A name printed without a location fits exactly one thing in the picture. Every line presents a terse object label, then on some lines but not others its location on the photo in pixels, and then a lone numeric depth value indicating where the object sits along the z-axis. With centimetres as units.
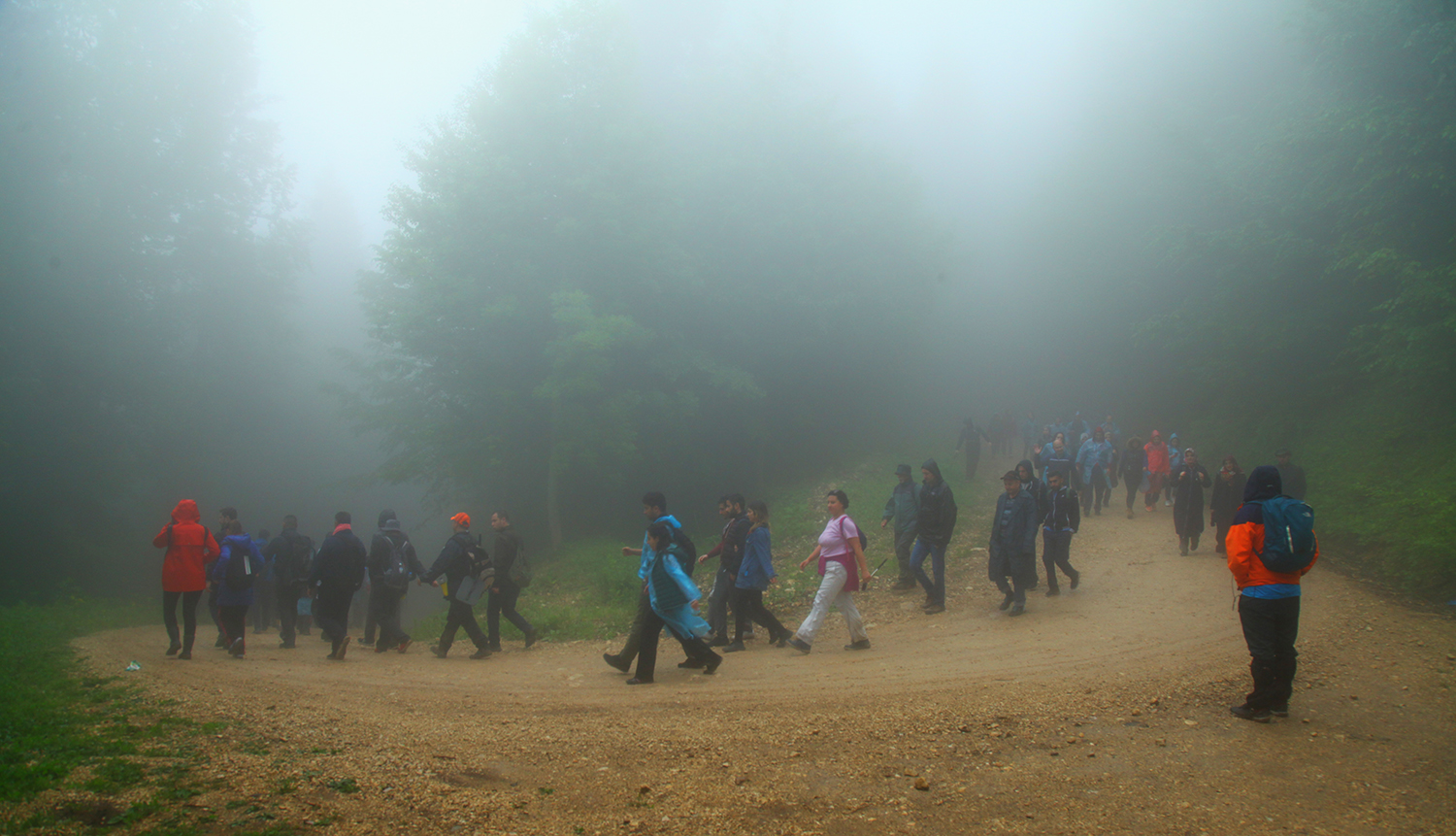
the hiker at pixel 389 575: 1032
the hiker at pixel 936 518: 1020
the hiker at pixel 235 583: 971
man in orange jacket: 558
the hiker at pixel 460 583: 965
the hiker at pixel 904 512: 1129
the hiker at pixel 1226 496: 1195
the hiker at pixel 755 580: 903
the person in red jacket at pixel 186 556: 919
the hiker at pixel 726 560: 923
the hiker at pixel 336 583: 954
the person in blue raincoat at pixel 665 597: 758
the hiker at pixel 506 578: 986
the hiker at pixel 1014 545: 988
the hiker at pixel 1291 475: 1209
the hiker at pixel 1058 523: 1082
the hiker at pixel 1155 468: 1638
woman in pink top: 847
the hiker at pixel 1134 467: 1627
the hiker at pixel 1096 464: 1658
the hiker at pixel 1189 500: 1255
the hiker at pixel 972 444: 2147
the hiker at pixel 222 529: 1022
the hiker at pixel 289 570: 1142
